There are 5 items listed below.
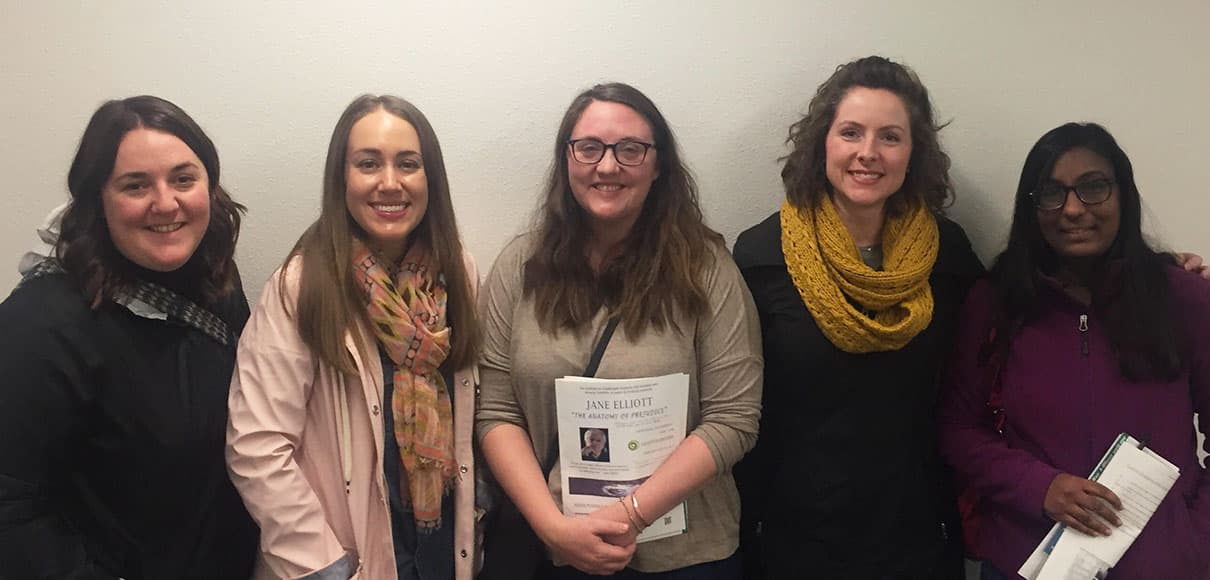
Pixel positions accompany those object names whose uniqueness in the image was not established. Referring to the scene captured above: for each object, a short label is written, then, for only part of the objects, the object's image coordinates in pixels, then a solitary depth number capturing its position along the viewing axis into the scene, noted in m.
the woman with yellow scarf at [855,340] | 1.78
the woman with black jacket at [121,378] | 1.36
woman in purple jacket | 1.74
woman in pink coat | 1.55
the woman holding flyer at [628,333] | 1.65
